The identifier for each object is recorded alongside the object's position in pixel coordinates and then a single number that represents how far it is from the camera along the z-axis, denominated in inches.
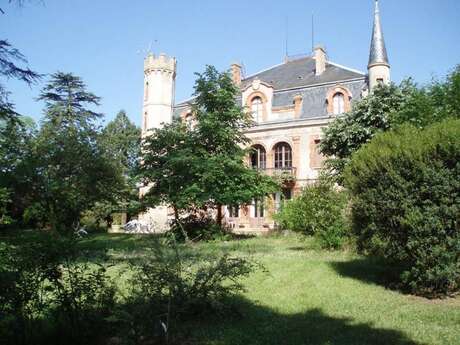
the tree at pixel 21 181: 581.3
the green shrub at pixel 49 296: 174.4
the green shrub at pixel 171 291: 191.3
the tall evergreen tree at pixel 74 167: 674.8
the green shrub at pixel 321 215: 503.5
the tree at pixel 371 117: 558.3
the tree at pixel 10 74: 199.2
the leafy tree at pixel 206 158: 743.1
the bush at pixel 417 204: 265.6
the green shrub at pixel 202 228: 776.9
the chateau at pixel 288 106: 1125.1
